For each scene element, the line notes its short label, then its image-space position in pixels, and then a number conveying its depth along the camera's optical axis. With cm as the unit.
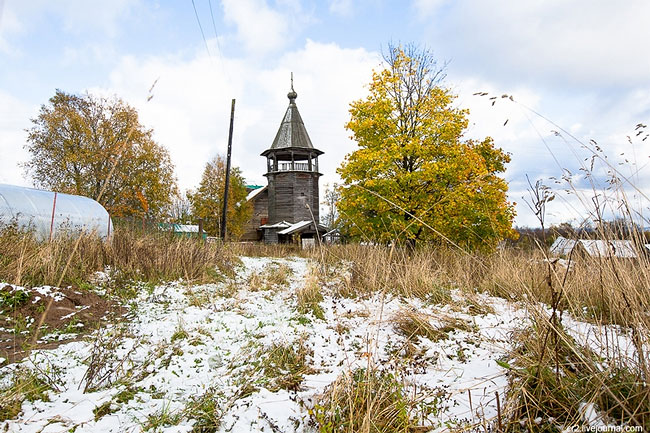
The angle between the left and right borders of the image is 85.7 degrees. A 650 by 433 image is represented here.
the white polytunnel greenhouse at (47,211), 784
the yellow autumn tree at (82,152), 2336
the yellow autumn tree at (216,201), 3059
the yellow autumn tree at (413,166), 1104
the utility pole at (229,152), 1695
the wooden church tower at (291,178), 2758
